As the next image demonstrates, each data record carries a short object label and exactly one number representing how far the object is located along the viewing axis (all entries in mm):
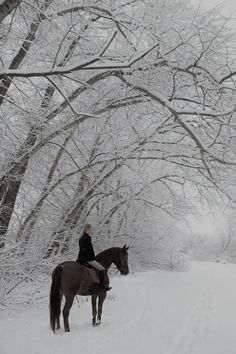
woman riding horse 8172
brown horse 7277
